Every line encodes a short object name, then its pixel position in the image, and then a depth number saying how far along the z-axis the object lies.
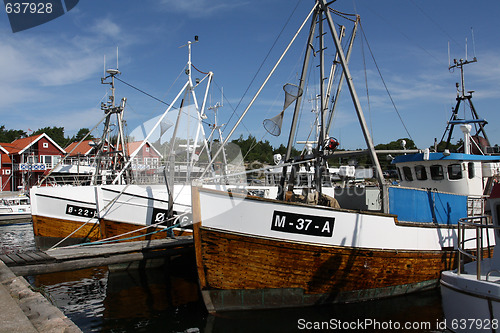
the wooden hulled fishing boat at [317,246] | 8.16
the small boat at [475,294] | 5.70
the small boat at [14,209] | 32.16
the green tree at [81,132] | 90.28
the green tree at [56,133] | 83.75
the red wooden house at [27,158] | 42.09
